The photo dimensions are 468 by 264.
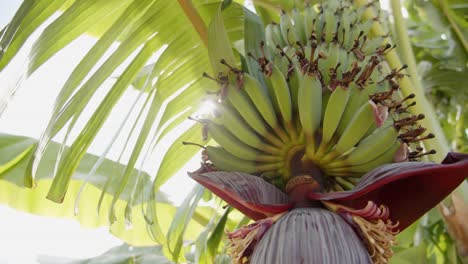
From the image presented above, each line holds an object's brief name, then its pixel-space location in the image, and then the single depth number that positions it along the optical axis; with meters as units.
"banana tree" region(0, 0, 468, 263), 0.62
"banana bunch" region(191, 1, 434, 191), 0.70
